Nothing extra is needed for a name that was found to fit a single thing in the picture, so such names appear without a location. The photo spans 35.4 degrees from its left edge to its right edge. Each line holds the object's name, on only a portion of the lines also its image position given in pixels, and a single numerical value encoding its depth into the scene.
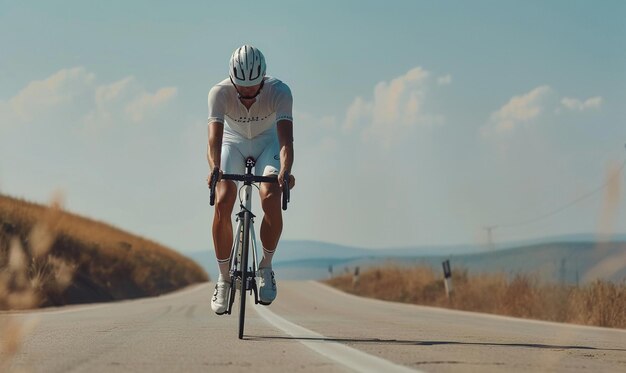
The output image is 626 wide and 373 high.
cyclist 9.80
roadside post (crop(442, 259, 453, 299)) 25.84
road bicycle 9.62
